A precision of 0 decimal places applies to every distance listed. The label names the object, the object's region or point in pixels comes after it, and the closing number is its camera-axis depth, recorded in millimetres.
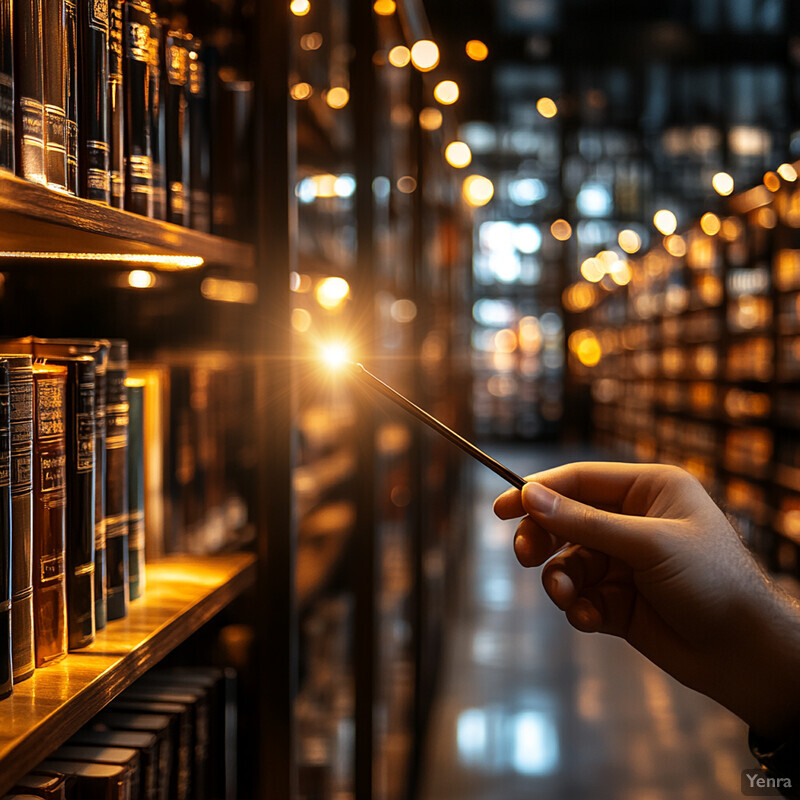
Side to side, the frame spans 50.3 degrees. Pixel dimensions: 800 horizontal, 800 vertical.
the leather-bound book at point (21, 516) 792
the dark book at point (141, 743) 1024
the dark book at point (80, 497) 896
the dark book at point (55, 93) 777
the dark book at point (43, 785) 880
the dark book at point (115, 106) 903
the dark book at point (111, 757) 979
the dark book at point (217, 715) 1233
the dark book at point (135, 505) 1060
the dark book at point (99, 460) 946
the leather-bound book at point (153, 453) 1280
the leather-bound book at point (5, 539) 758
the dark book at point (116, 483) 990
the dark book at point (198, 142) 1142
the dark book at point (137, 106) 954
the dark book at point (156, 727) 1069
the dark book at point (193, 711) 1165
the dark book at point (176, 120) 1071
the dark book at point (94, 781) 943
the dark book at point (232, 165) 1227
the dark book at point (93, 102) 856
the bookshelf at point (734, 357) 6125
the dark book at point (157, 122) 1002
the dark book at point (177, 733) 1116
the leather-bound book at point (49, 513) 838
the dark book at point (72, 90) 813
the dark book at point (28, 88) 741
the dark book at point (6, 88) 716
